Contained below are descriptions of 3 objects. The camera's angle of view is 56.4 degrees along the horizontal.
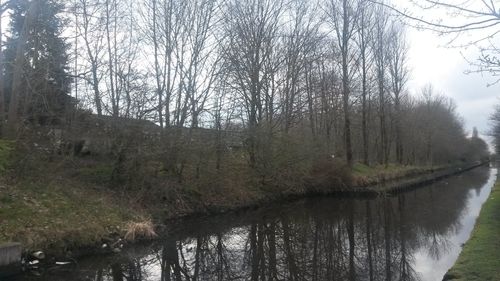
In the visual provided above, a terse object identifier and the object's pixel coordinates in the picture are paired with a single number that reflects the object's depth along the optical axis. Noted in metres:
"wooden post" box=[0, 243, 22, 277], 10.12
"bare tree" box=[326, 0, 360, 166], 37.28
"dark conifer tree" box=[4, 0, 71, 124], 16.02
